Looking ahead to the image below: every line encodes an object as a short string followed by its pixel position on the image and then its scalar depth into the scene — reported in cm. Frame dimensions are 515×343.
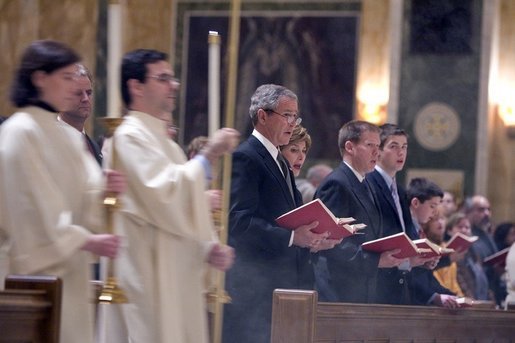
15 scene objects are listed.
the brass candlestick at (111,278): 966
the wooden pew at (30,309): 819
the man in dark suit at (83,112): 1273
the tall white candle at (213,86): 1020
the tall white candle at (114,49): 929
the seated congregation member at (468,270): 2037
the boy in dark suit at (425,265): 1550
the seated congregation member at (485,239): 2305
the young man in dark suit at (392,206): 1509
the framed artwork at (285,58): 3328
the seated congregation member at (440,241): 1806
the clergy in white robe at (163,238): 1006
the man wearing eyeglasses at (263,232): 1285
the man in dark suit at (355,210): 1420
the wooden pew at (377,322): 1155
